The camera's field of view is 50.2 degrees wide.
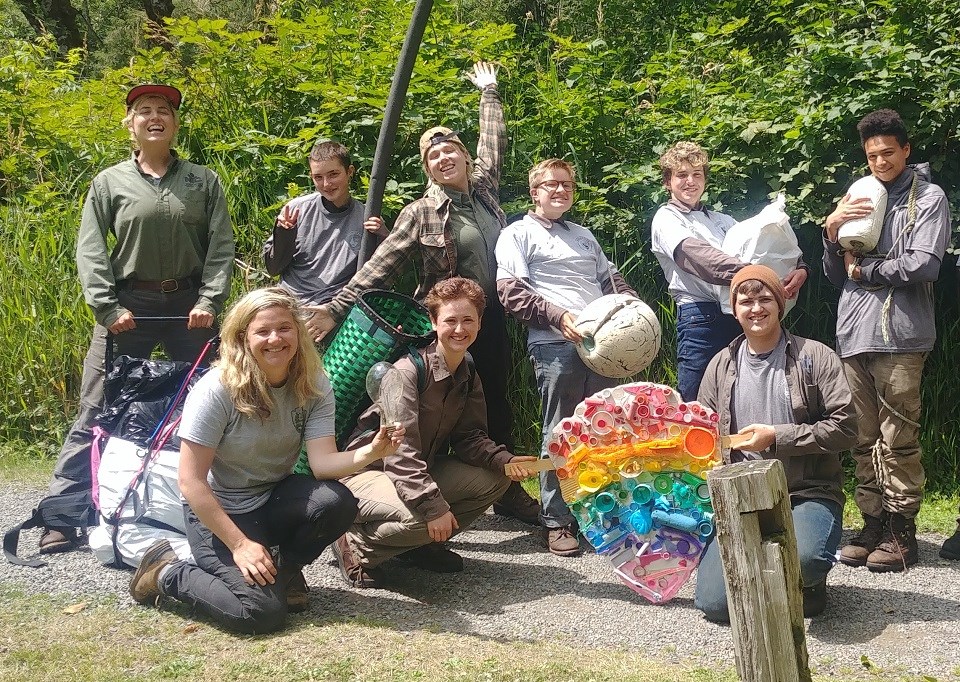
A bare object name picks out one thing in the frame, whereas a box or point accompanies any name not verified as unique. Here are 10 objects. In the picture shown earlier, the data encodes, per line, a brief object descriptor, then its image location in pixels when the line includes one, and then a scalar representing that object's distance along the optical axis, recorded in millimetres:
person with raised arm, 5582
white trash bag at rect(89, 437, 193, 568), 4906
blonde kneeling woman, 4254
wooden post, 3193
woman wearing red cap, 5461
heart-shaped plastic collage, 4668
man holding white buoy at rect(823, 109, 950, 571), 5207
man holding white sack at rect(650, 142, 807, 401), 5555
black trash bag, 5285
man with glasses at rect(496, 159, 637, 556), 5438
